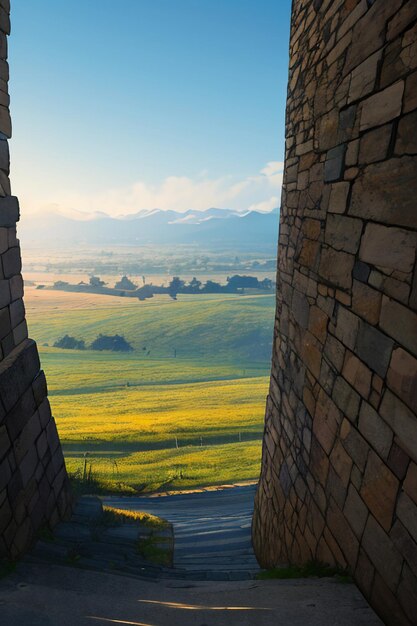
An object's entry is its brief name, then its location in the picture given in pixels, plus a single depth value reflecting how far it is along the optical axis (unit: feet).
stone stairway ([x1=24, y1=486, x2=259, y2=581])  13.30
